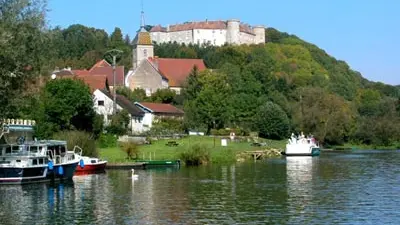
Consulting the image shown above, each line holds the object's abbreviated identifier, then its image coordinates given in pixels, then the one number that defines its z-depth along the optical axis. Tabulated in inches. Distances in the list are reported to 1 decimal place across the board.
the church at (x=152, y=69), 5570.9
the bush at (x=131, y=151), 2689.5
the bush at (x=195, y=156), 2691.9
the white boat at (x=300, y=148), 3690.9
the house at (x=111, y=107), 3843.5
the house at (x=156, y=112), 4185.5
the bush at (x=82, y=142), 2501.2
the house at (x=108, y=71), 5369.1
